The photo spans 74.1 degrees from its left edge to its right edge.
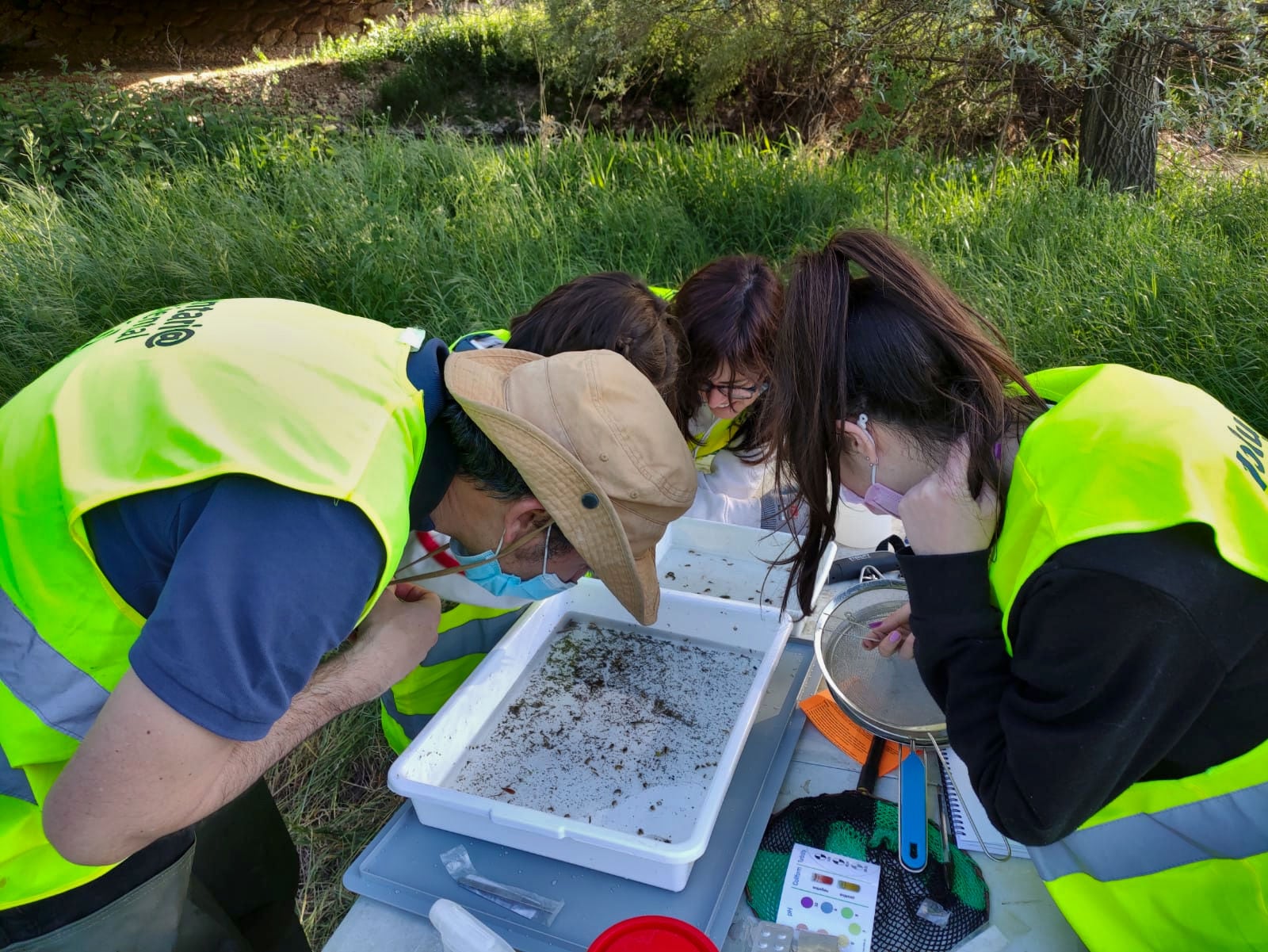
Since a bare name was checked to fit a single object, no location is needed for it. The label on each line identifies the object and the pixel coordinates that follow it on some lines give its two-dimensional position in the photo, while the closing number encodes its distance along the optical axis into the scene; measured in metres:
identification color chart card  1.25
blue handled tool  1.32
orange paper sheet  1.58
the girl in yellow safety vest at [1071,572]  1.03
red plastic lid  1.06
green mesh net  1.25
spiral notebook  1.38
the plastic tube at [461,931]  1.20
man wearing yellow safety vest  0.99
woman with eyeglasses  2.46
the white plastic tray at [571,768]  1.33
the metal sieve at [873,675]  1.55
